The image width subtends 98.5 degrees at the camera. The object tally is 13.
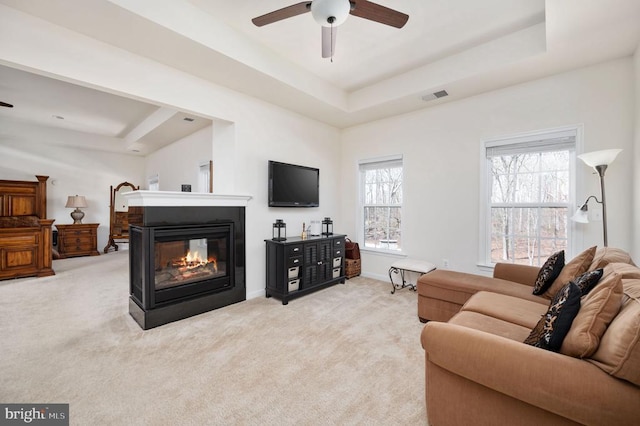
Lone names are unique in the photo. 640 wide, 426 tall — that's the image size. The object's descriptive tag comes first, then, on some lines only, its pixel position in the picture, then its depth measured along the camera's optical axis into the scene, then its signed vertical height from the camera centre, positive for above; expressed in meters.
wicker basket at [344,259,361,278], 4.68 -0.98
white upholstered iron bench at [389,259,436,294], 3.66 -0.77
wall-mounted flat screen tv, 3.97 +0.38
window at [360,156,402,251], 4.56 +0.13
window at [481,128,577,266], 3.15 +0.18
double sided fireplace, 2.85 -0.60
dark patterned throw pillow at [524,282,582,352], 1.29 -0.54
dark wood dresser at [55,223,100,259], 6.34 -0.71
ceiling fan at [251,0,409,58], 1.87 +1.43
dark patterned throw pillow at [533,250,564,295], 2.34 -0.54
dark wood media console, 3.61 -0.78
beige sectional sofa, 1.04 -0.70
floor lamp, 2.44 +0.43
